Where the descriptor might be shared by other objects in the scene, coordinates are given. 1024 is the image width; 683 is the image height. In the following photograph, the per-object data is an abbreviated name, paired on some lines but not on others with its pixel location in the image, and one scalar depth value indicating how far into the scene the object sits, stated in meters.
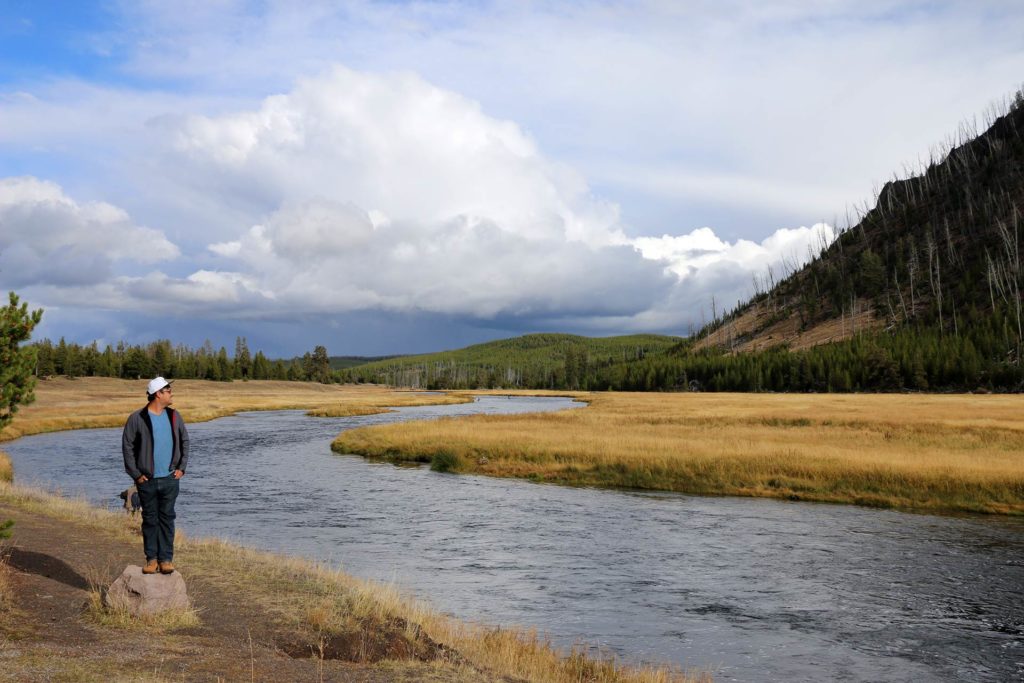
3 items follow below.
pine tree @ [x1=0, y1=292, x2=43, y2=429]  16.58
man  12.59
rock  12.41
